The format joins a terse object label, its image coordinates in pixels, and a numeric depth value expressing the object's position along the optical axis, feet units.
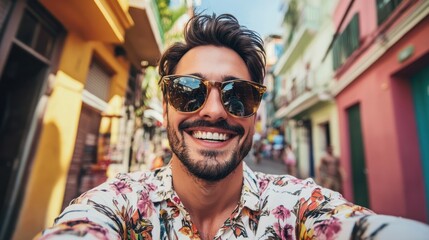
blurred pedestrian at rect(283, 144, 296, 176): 37.86
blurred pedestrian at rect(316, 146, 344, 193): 22.91
